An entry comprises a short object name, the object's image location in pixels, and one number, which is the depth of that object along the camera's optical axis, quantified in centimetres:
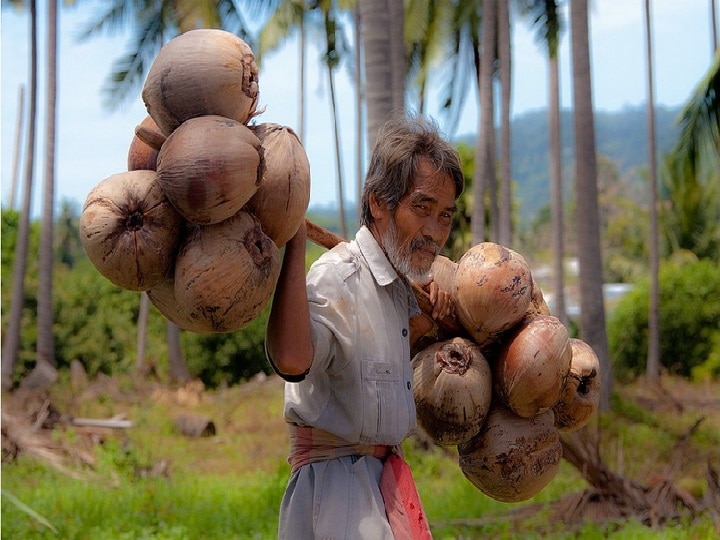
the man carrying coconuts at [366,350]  225
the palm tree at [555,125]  1391
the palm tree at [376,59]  677
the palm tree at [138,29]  1861
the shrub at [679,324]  1909
